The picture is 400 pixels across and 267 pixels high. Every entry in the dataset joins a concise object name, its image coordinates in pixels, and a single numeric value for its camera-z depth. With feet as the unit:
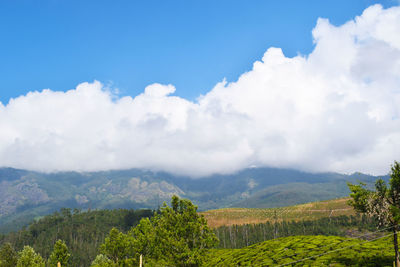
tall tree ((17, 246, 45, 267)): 344.69
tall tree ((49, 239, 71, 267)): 354.74
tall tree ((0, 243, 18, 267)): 383.86
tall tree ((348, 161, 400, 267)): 147.02
